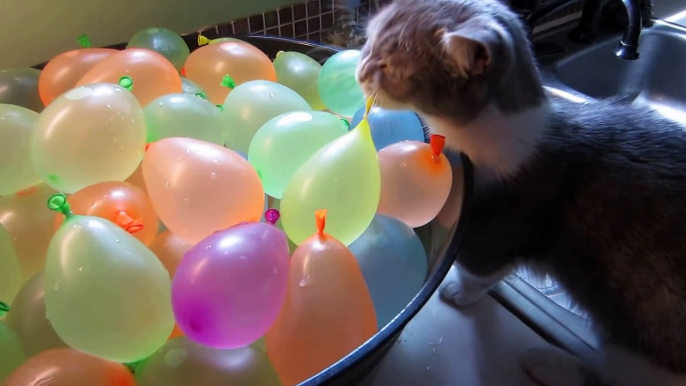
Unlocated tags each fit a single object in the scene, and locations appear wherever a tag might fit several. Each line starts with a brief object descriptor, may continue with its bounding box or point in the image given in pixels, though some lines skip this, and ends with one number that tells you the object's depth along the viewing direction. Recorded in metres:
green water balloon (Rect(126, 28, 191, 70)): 0.78
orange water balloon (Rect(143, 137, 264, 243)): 0.51
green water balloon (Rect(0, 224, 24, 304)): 0.49
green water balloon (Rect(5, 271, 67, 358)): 0.48
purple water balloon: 0.42
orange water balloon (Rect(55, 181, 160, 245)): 0.52
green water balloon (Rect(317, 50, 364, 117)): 0.73
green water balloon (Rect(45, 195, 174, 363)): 0.42
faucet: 1.05
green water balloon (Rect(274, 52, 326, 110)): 0.79
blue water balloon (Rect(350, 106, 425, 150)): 0.66
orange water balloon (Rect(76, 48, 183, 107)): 0.67
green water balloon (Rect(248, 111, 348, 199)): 0.59
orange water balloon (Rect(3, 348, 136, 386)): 0.40
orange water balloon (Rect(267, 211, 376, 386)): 0.44
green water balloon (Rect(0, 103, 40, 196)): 0.58
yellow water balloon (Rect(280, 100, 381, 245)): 0.52
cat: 0.59
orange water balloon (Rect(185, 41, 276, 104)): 0.75
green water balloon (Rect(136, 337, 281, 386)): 0.44
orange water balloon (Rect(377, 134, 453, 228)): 0.56
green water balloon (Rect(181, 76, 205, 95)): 0.72
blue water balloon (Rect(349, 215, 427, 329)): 0.53
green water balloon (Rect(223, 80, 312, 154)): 0.66
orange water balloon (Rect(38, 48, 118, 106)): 0.69
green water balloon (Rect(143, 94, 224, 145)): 0.62
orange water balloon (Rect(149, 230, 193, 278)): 0.54
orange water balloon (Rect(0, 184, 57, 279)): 0.55
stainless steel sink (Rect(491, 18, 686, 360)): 1.24
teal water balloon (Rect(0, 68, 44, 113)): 0.70
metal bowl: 0.38
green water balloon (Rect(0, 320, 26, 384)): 0.45
